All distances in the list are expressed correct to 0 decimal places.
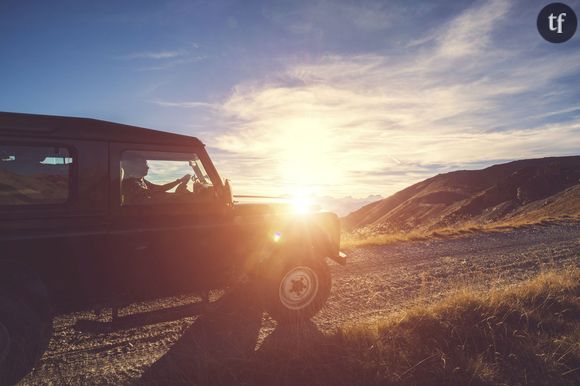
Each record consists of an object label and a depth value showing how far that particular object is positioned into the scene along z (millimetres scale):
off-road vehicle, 3602
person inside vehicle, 4262
